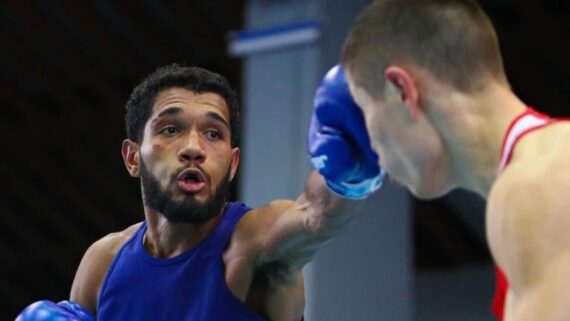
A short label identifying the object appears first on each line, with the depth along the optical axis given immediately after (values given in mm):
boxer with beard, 3169
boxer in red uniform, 2524
